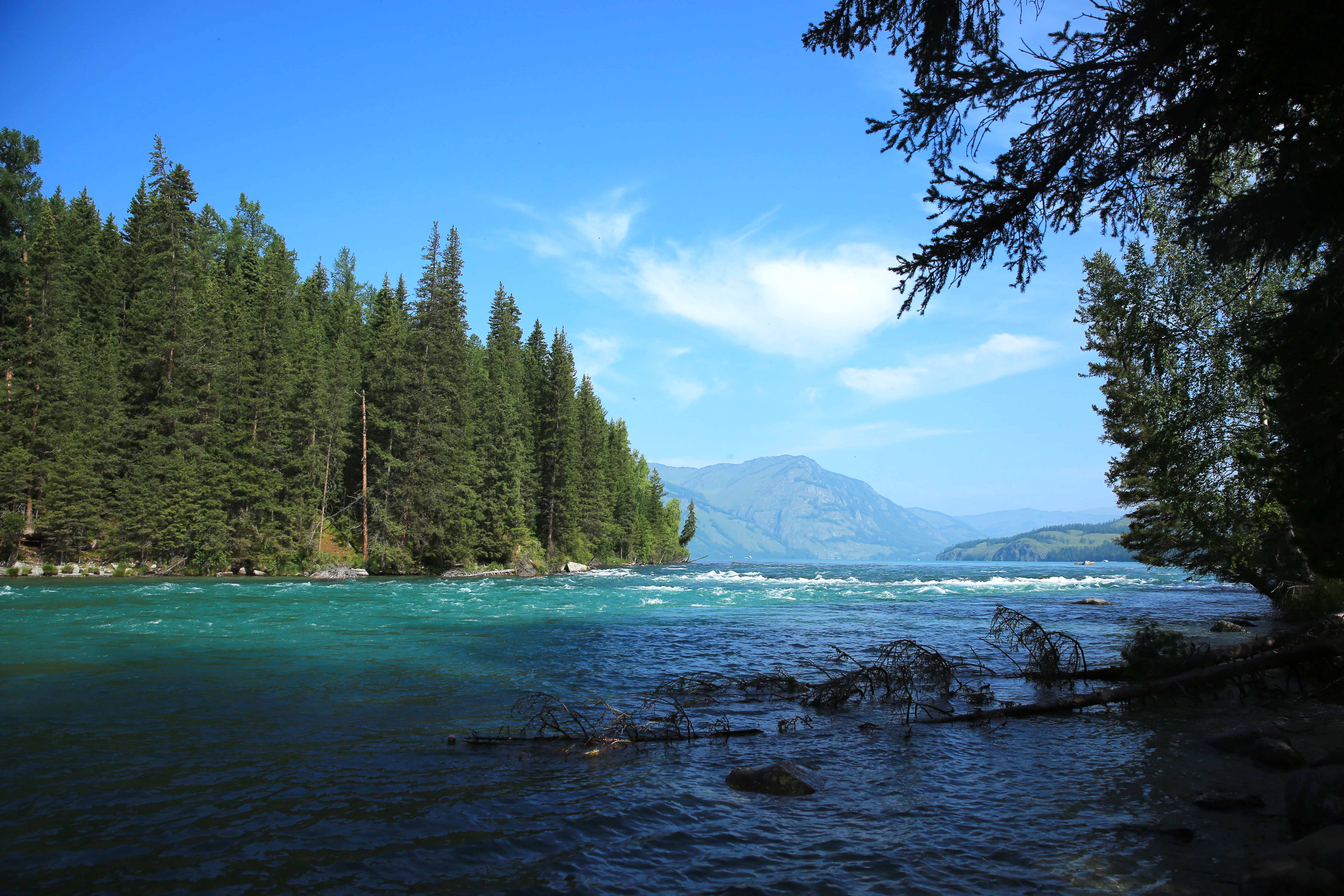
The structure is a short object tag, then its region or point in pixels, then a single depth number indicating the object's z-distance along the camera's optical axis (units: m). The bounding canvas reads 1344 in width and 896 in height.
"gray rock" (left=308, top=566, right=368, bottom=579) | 40.16
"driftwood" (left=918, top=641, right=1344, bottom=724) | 9.31
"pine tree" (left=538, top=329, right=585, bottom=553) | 60.25
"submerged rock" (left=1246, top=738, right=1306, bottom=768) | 7.04
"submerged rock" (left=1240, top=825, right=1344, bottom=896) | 3.76
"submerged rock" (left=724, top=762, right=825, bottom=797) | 6.80
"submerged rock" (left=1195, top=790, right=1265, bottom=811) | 5.88
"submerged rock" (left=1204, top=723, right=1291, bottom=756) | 7.63
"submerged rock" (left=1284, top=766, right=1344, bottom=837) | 4.81
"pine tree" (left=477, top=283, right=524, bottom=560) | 51.31
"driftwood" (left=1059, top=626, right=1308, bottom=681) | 10.89
